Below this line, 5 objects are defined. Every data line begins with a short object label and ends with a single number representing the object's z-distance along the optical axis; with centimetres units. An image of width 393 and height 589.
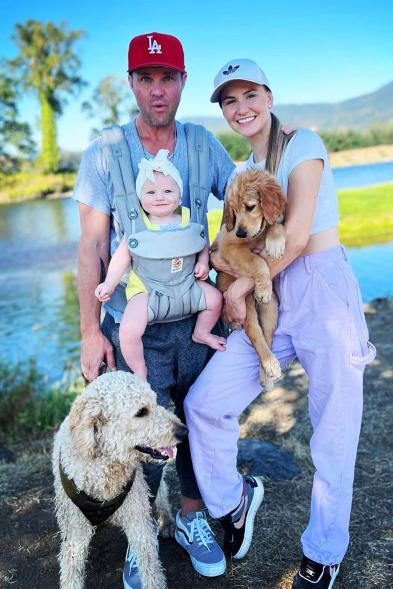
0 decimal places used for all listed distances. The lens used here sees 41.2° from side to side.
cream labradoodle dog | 271
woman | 278
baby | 298
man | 313
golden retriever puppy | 289
